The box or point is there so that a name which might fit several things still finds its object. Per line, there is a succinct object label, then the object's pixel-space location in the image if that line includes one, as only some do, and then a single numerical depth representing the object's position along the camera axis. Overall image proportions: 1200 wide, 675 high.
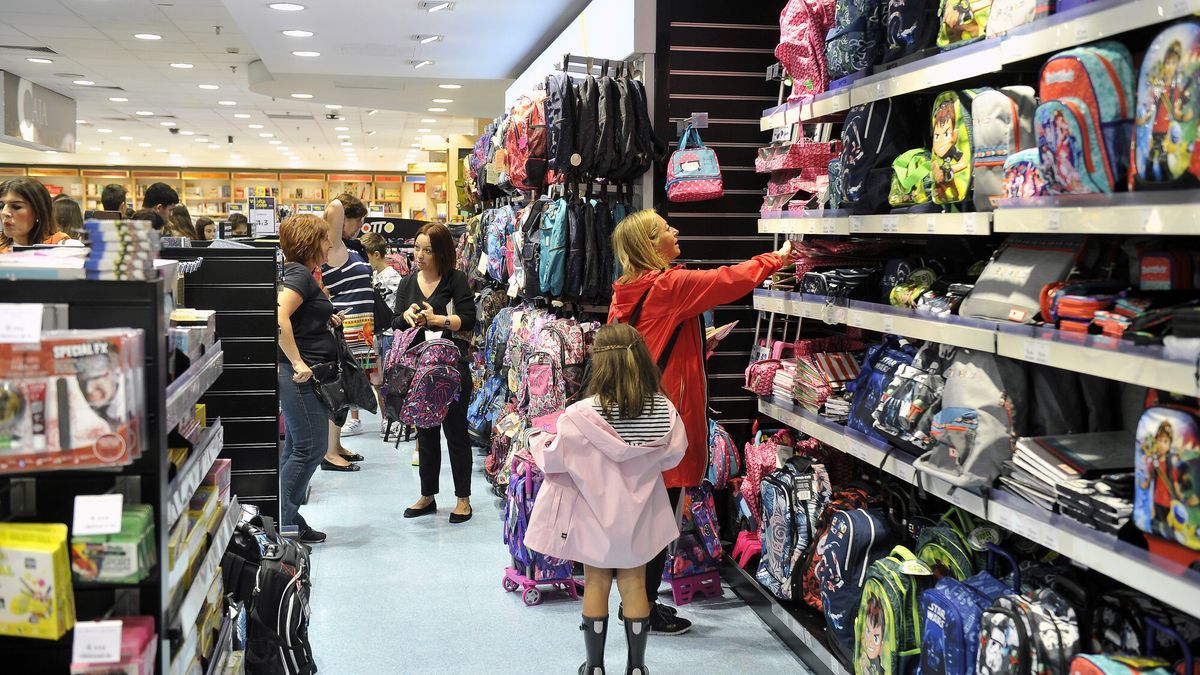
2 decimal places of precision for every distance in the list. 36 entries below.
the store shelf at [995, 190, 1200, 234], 1.96
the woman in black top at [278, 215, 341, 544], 4.99
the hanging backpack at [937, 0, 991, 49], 2.75
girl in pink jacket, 3.38
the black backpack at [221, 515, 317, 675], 3.11
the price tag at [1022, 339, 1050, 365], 2.40
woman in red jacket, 3.80
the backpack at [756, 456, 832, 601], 3.85
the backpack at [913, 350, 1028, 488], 2.65
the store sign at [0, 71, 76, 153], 12.79
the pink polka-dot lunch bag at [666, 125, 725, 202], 4.66
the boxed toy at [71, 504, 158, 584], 1.82
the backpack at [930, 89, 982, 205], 2.84
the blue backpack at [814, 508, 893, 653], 3.40
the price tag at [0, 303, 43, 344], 1.72
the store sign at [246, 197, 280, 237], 8.29
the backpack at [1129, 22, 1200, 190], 1.90
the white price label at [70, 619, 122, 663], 1.77
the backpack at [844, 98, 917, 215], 3.32
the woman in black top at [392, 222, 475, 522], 5.83
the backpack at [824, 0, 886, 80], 3.31
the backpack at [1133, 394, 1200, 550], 1.95
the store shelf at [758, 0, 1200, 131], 2.04
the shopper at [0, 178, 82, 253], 4.16
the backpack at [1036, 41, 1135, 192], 2.18
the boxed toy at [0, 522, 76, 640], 1.75
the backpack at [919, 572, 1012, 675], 2.62
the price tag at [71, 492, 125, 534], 1.76
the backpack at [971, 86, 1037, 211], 2.64
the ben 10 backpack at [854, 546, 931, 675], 2.96
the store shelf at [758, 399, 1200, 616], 1.96
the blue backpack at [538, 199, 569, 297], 5.04
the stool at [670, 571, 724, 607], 4.52
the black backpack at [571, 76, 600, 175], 4.73
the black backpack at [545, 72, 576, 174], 4.73
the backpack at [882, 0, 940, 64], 3.06
